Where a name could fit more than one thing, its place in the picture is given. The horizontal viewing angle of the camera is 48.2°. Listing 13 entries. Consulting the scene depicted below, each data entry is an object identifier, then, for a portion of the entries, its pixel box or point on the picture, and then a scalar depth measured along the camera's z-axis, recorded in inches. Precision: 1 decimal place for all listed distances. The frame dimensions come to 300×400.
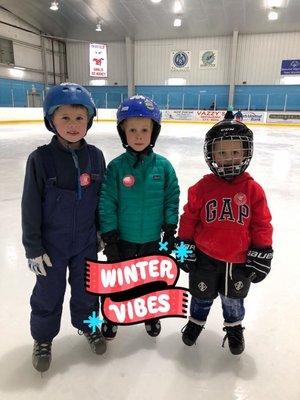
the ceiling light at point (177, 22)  573.8
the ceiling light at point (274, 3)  495.4
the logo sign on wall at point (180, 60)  717.3
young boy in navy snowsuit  44.4
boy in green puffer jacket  48.1
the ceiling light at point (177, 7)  518.0
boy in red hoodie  45.6
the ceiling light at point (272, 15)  515.3
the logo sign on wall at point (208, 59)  697.0
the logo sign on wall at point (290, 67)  665.6
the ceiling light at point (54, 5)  501.5
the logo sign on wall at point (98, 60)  636.1
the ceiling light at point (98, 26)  612.7
